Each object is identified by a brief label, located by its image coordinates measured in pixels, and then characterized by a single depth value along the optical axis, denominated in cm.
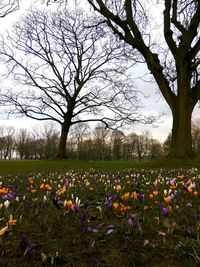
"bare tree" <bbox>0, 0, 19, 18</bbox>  1144
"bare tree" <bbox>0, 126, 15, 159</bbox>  7491
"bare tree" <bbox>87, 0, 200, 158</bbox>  1132
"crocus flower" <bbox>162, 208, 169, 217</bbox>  189
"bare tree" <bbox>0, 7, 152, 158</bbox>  2305
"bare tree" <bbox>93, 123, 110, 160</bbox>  6281
